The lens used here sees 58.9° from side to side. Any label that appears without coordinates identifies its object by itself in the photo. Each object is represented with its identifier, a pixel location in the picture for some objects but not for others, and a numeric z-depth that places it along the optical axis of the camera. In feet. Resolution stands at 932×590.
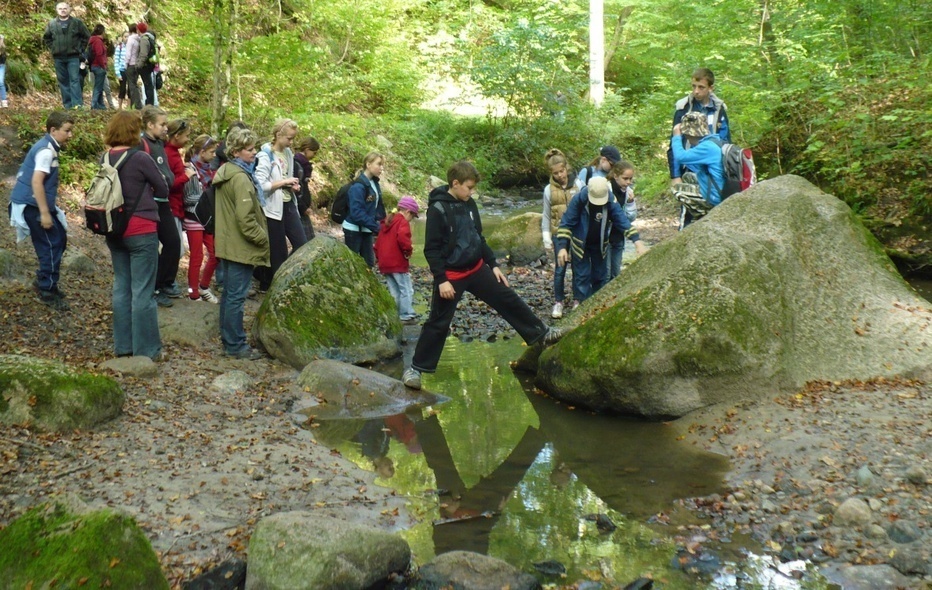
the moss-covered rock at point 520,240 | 50.16
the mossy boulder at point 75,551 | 11.82
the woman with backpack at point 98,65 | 54.75
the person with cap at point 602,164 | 32.35
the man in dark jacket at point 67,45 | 50.08
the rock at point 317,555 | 13.84
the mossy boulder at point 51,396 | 19.35
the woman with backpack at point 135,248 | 23.90
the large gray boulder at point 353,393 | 24.61
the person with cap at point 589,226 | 30.22
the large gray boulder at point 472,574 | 14.25
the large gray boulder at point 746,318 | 22.34
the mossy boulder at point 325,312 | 28.48
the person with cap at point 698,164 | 28.09
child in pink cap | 32.86
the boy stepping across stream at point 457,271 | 24.35
